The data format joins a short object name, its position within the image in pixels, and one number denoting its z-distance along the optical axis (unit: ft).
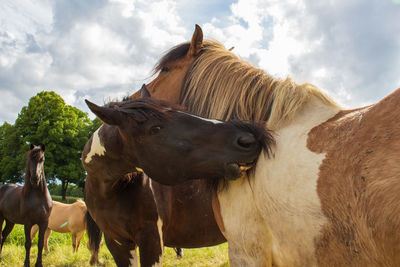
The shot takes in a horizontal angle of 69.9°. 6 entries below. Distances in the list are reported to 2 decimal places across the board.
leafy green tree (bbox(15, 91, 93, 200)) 77.20
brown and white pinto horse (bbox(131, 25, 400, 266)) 3.97
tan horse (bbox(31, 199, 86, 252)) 27.07
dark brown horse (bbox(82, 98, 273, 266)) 5.71
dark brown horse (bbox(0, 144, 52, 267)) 21.95
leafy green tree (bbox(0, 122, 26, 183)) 80.48
